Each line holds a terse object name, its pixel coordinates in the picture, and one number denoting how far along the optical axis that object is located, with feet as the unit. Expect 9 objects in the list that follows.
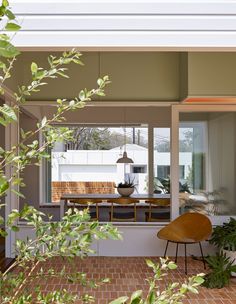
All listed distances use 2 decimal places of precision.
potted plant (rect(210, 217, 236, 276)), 17.20
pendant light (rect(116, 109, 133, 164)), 29.22
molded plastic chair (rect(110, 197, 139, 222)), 22.34
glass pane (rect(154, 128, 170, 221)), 33.12
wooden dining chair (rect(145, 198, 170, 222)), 22.69
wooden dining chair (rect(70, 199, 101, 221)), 24.32
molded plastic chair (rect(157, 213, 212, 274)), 18.08
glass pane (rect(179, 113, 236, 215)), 20.97
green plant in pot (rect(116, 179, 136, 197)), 25.73
